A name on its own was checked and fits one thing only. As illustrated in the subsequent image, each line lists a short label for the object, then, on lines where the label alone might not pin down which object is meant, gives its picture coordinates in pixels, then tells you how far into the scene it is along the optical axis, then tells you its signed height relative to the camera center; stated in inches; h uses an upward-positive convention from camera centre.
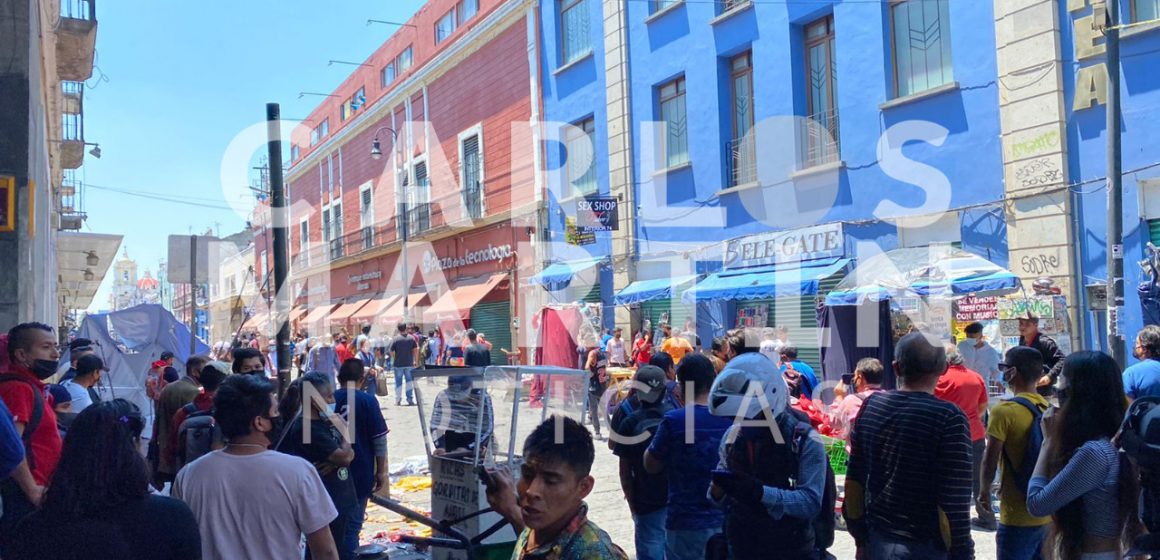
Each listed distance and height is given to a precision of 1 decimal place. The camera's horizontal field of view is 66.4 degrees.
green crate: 312.5 -52.0
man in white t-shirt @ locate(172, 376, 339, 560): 121.7 -22.7
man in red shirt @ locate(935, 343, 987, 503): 264.4 -26.3
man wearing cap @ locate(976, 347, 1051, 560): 162.6 -28.5
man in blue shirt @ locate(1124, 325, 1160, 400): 239.6 -20.7
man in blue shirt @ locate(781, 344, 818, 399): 337.4 -26.3
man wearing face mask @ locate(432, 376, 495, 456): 224.1 -24.4
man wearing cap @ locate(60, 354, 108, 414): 235.3 -12.3
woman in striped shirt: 125.6 -25.0
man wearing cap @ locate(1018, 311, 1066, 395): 329.4 -16.2
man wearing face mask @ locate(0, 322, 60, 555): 163.3 -12.9
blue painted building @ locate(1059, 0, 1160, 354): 418.3 +70.4
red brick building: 950.4 +193.7
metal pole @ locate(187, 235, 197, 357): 397.5 +31.6
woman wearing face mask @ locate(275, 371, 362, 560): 192.4 -25.0
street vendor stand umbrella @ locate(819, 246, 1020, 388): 422.3 +7.9
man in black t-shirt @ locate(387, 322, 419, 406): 711.7 -22.2
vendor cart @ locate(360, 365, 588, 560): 216.1 -27.9
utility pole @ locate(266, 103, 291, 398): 332.8 +37.4
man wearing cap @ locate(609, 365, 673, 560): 182.1 -34.5
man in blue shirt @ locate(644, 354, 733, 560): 161.0 -28.8
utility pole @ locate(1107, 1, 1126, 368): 367.6 +39.4
